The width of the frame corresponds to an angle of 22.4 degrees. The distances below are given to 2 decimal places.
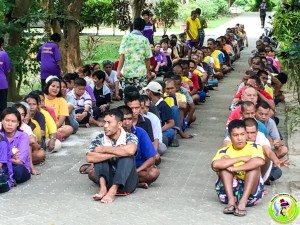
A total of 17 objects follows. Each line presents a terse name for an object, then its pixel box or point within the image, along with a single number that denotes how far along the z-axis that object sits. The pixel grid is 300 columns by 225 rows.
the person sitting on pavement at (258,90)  11.81
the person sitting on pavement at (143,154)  8.92
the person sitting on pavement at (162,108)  11.34
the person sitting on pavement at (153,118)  9.91
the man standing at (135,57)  12.98
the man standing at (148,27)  21.23
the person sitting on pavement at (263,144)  8.52
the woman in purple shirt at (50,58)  14.77
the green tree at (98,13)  34.00
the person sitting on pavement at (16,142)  9.13
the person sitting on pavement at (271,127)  9.80
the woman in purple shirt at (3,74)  12.91
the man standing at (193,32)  23.00
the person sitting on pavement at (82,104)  13.14
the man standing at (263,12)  40.47
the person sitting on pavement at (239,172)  7.93
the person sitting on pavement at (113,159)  8.39
